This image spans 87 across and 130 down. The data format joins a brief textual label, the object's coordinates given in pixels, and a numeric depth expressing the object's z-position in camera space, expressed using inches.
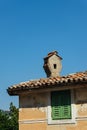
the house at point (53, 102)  639.8
